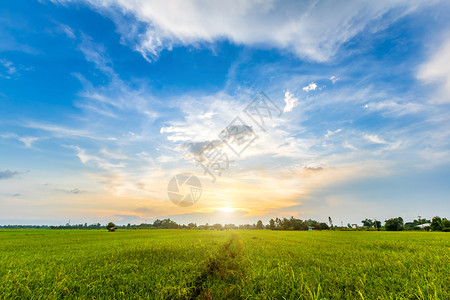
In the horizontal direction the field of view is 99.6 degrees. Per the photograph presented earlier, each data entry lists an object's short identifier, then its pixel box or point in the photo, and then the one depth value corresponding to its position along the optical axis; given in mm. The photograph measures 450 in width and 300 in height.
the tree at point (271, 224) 171600
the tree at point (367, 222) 171050
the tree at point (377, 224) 126450
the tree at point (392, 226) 91775
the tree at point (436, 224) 86988
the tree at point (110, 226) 91856
